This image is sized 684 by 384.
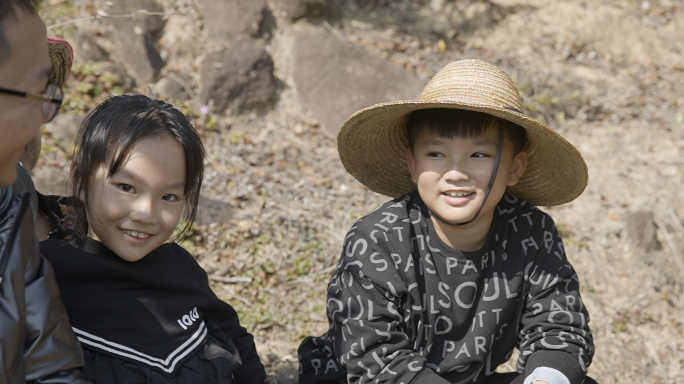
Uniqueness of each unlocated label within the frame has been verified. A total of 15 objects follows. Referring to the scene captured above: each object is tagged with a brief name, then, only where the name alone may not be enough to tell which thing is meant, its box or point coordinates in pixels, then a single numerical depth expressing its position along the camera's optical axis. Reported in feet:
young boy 8.74
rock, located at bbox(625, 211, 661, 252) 15.64
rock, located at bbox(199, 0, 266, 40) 18.69
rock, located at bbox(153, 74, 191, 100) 16.99
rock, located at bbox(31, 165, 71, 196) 13.41
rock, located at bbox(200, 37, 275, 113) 17.03
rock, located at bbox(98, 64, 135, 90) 16.75
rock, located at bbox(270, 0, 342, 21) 19.61
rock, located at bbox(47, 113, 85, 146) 15.03
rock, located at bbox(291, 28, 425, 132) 17.89
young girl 7.63
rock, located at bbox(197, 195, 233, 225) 13.81
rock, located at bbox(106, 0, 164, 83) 17.28
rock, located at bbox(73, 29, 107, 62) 17.06
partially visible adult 5.90
